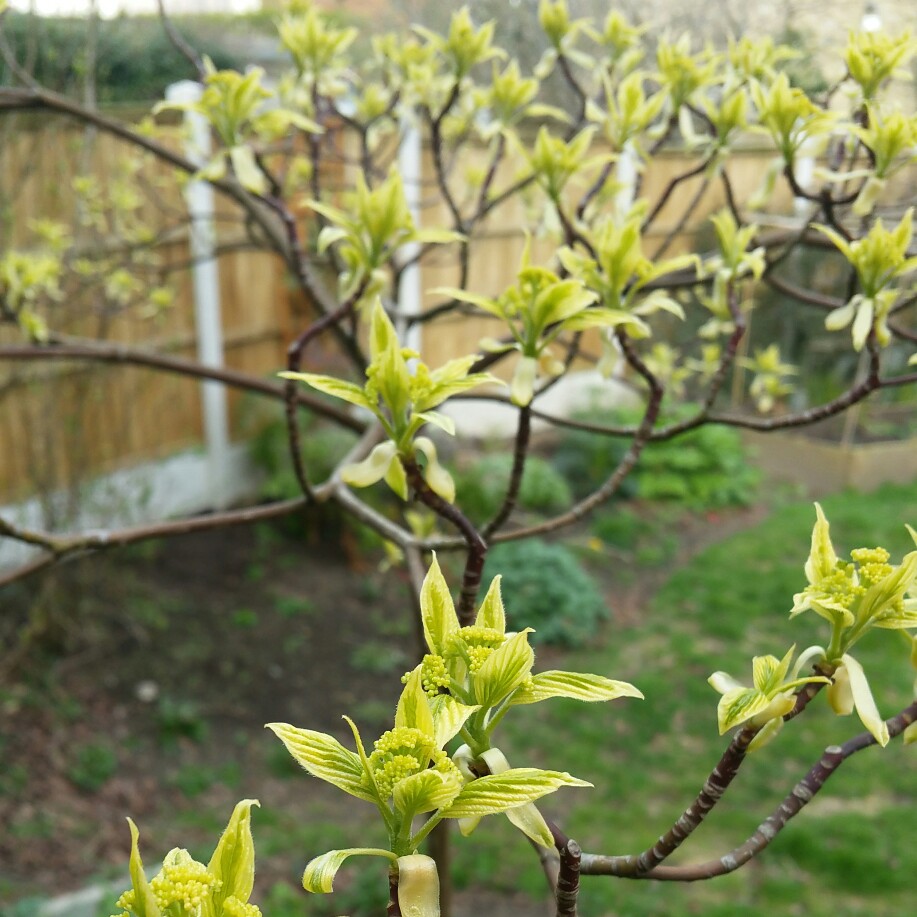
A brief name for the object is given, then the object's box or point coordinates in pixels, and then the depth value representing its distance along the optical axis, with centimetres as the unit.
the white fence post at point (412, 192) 584
